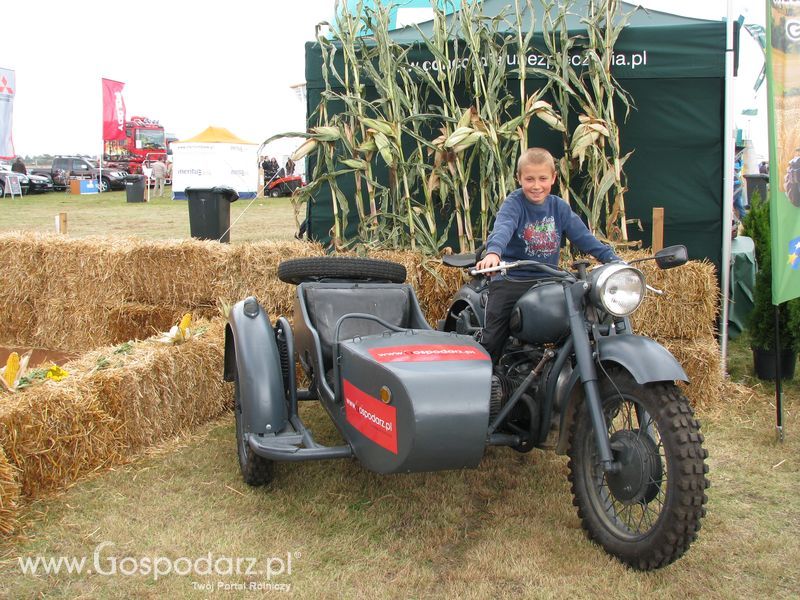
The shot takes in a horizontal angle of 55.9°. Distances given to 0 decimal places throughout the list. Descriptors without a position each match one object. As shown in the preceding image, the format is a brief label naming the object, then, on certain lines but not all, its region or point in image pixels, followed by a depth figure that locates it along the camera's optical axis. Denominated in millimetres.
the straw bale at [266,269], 5434
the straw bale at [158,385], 3731
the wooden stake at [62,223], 7727
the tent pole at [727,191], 5008
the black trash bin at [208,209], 8203
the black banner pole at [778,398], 4020
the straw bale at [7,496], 2852
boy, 3195
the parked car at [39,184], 26328
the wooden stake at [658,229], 5016
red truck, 35844
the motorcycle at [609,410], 2438
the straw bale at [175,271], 5762
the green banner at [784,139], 3963
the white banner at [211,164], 21984
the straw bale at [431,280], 4953
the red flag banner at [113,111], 27328
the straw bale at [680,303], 4707
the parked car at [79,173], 28516
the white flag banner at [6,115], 15477
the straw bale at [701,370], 4645
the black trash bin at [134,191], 22395
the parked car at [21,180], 24766
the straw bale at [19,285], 6723
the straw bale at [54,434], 3176
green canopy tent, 5387
